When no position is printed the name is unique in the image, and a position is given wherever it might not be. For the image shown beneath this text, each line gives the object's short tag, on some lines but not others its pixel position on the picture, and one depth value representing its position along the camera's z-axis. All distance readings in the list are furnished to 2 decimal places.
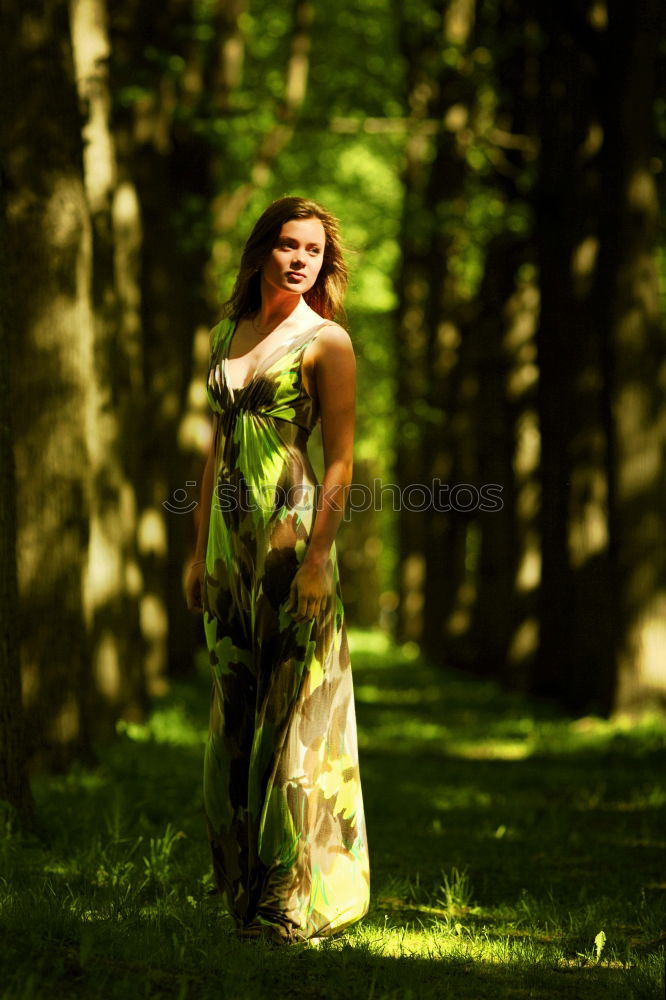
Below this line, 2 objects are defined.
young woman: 9.28
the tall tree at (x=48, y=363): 16.20
